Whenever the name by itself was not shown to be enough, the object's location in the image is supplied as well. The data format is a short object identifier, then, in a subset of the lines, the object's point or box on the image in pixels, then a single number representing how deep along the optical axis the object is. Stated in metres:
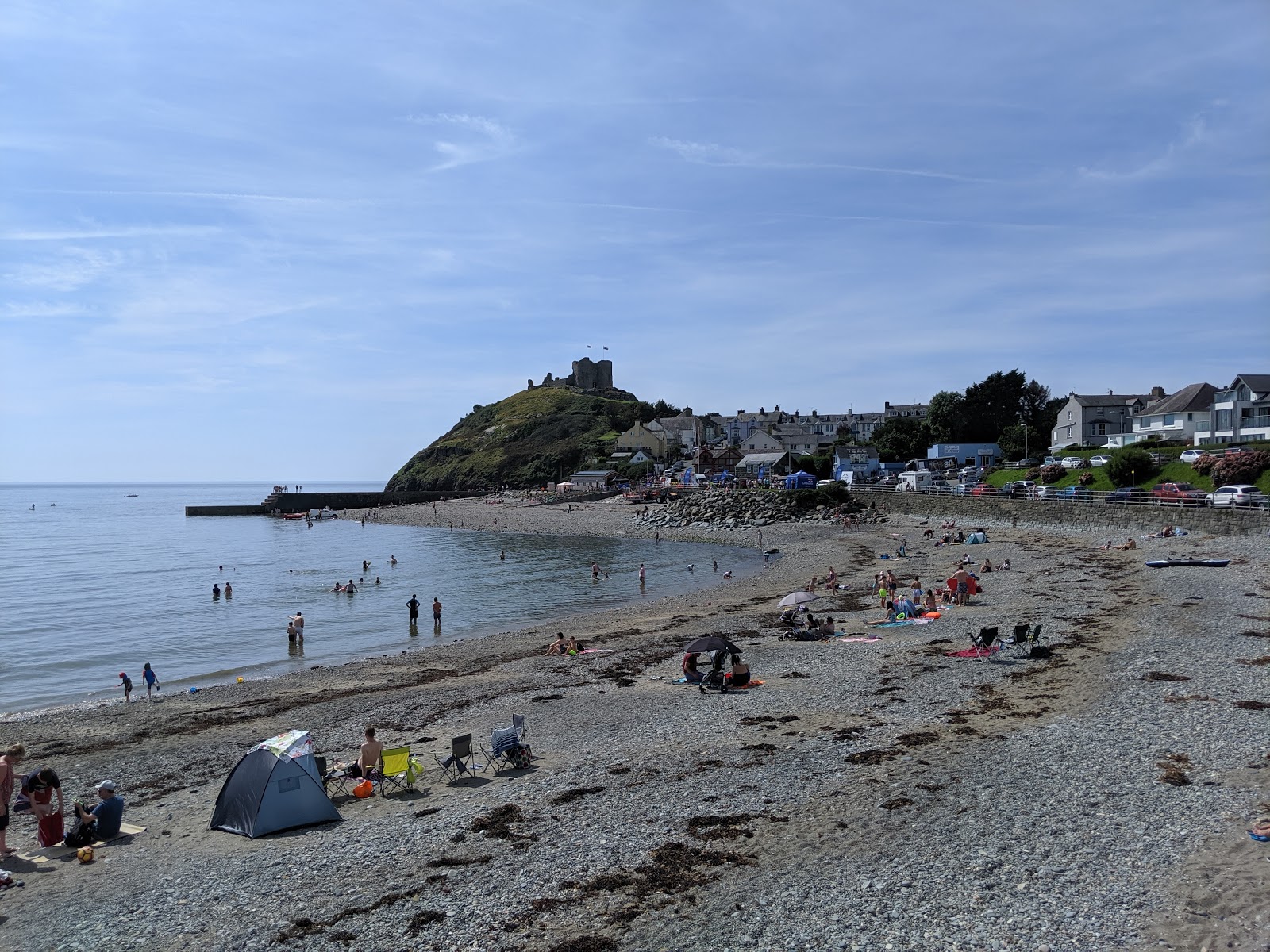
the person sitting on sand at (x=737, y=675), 18.92
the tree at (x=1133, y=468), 53.47
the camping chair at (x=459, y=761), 14.03
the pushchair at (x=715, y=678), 19.14
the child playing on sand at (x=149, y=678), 24.00
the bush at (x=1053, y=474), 62.58
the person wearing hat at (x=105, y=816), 12.41
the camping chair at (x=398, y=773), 13.88
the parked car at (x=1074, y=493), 51.74
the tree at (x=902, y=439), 98.75
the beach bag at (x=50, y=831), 12.27
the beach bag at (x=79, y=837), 12.30
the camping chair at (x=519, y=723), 14.54
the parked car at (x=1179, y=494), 42.97
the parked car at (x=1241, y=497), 39.16
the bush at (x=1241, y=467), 44.50
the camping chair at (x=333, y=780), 13.88
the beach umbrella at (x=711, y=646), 19.00
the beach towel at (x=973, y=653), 20.14
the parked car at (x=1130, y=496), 47.19
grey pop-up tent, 12.44
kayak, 31.28
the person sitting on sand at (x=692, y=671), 19.89
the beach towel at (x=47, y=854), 11.86
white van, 71.38
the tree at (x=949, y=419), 95.50
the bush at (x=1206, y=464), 48.62
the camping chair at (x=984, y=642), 19.92
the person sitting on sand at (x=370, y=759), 14.02
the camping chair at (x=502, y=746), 14.33
